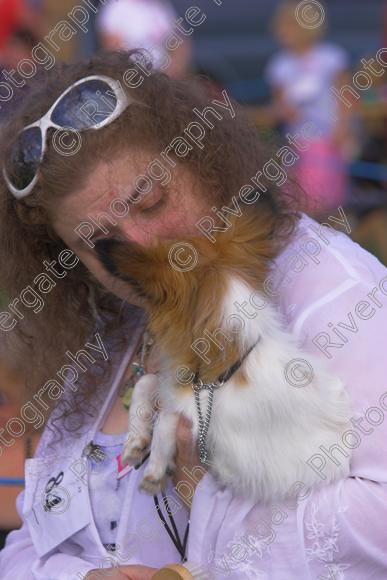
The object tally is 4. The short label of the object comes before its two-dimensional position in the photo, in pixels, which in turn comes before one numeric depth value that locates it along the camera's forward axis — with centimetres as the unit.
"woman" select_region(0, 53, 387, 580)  160
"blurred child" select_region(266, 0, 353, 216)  675
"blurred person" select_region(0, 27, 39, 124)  624
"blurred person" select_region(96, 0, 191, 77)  650
